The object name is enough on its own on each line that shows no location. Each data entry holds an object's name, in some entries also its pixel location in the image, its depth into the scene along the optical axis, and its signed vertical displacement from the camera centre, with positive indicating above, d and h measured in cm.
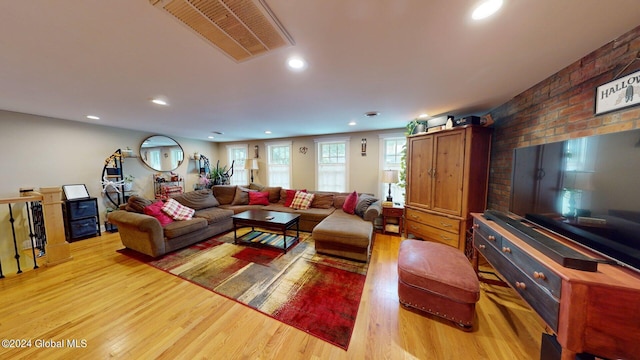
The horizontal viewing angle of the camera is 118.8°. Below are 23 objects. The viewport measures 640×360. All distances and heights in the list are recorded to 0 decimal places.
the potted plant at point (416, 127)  330 +71
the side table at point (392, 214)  358 -92
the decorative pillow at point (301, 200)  419 -76
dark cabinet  339 -93
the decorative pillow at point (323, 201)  427 -78
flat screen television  102 -18
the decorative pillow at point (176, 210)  316 -75
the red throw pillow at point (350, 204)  376 -75
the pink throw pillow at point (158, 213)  296 -72
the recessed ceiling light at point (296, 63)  152 +86
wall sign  121 +49
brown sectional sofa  264 -93
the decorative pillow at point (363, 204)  356 -72
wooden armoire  267 -22
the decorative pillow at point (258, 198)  459 -76
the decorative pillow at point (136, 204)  299 -59
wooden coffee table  299 -88
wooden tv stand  88 -71
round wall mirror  462 +37
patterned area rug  169 -133
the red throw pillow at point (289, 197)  442 -72
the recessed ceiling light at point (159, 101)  247 +88
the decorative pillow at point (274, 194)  479 -69
